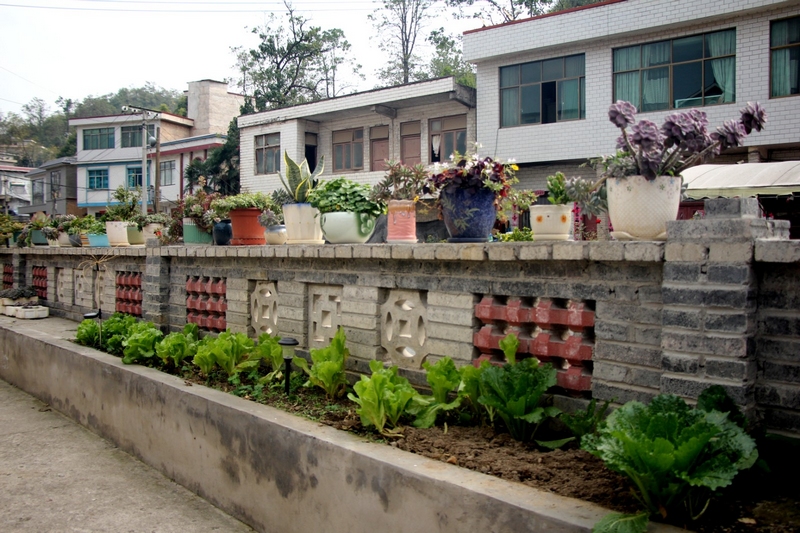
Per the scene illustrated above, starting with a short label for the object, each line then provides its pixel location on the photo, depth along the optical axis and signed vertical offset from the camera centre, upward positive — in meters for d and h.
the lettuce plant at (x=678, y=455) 2.35 -0.78
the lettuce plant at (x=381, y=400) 3.71 -0.88
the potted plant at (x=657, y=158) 3.07 +0.47
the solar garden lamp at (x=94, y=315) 6.81 -0.69
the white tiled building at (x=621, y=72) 14.51 +4.64
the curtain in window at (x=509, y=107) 18.45 +4.26
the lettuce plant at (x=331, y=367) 4.47 -0.81
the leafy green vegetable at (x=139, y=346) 6.20 -0.93
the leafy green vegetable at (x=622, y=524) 2.28 -0.99
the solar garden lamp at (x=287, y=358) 4.56 -0.78
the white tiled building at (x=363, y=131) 20.45 +4.41
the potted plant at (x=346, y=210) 4.98 +0.33
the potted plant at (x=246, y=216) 6.41 +0.37
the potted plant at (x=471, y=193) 4.18 +0.40
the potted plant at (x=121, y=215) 8.83 +0.54
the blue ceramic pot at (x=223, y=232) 6.98 +0.22
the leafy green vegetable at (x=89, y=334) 7.29 -0.95
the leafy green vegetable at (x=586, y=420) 3.17 -0.85
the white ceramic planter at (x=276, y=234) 6.23 +0.18
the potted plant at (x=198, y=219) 7.36 +0.38
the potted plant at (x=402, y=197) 4.68 +0.42
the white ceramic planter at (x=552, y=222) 3.72 +0.18
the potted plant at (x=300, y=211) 5.47 +0.35
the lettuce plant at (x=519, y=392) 3.29 -0.75
